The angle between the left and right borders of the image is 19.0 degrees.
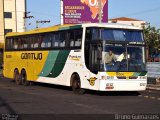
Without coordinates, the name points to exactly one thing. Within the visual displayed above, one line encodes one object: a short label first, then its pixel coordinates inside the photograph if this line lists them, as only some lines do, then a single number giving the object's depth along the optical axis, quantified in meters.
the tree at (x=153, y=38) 65.53
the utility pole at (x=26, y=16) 81.49
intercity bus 20.84
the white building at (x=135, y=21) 103.66
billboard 40.38
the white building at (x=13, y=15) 82.94
